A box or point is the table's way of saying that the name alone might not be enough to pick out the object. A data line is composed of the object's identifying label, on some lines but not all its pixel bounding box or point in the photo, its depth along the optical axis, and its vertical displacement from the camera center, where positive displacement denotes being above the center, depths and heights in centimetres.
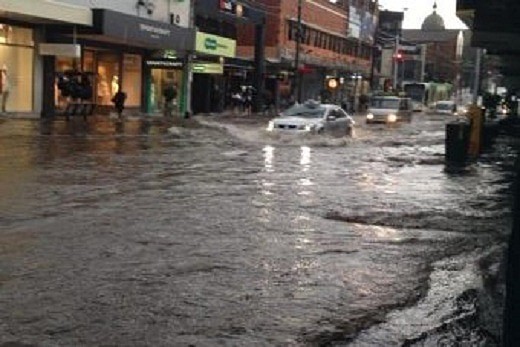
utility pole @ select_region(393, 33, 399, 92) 9931 +203
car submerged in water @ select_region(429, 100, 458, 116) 7562 -305
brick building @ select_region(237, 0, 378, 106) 6362 +192
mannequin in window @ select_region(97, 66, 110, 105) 3962 -148
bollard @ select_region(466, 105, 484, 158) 2481 -152
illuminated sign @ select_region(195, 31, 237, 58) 4362 +80
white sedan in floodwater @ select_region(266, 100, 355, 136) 2895 -180
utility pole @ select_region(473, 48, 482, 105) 3098 -1
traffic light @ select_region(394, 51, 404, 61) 9862 +164
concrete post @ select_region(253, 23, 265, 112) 5297 -5
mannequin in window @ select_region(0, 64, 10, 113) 3105 -123
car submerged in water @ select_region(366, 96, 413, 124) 4803 -217
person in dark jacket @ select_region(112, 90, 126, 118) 3703 -187
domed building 12669 +259
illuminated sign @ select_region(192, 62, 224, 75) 4453 -37
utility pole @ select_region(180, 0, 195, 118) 4362 -83
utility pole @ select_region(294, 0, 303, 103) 5834 +7
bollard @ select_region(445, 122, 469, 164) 2291 -175
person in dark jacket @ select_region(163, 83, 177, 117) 4266 -189
